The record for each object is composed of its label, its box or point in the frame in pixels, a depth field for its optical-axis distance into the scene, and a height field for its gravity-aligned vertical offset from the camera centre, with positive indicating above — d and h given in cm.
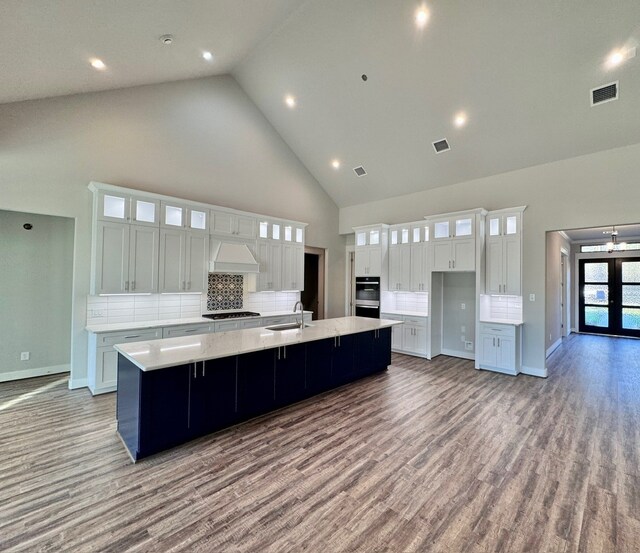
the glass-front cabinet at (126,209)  430 +107
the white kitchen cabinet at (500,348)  525 -109
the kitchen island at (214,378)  262 -99
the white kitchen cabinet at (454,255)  573 +59
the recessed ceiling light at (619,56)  358 +276
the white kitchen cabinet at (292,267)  670 +37
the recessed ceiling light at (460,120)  503 +277
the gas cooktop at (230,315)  541 -60
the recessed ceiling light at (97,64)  367 +267
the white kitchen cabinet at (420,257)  641 +59
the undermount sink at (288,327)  432 -63
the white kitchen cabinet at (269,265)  626 +37
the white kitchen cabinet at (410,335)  632 -108
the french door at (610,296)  870 -26
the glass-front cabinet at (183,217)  490 +109
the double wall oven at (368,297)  707 -30
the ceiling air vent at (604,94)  399 +257
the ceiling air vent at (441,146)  562 +260
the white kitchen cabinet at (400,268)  675 +37
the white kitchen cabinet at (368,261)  709 +54
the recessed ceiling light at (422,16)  393 +351
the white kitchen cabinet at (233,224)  554 +110
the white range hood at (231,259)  542 +44
